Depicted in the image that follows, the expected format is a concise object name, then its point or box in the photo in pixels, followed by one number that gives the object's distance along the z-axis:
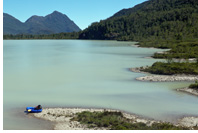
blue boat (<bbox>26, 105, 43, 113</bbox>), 21.00
